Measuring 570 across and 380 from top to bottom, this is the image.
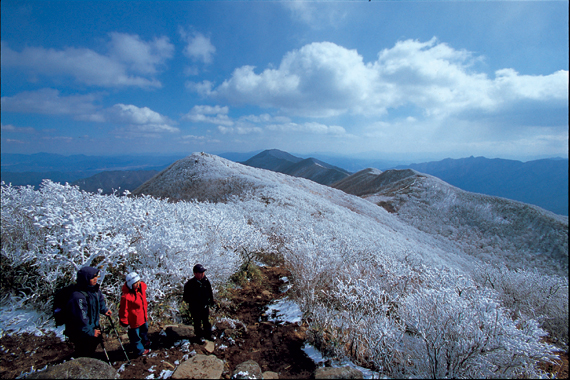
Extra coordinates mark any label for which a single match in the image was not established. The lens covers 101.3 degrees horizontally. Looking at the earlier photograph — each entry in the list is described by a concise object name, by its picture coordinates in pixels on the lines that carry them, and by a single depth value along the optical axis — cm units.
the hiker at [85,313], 393
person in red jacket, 436
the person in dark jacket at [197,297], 499
